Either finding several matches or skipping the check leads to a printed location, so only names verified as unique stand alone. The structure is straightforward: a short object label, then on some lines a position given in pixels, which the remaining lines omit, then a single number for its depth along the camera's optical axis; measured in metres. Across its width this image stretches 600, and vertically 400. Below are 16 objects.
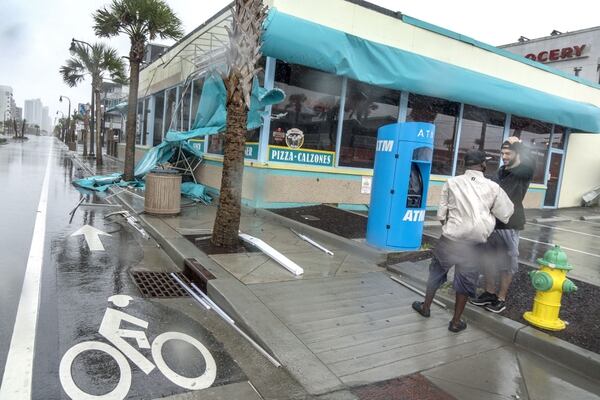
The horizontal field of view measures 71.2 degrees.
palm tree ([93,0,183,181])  14.00
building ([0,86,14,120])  161.35
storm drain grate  4.96
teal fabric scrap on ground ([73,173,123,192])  13.22
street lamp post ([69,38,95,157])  25.09
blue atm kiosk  6.56
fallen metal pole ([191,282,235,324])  4.31
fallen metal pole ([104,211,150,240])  7.78
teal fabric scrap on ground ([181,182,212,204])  11.62
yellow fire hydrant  4.25
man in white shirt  4.23
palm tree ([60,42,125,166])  25.88
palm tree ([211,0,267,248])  6.33
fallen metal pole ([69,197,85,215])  9.02
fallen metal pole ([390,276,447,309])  5.09
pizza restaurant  9.55
